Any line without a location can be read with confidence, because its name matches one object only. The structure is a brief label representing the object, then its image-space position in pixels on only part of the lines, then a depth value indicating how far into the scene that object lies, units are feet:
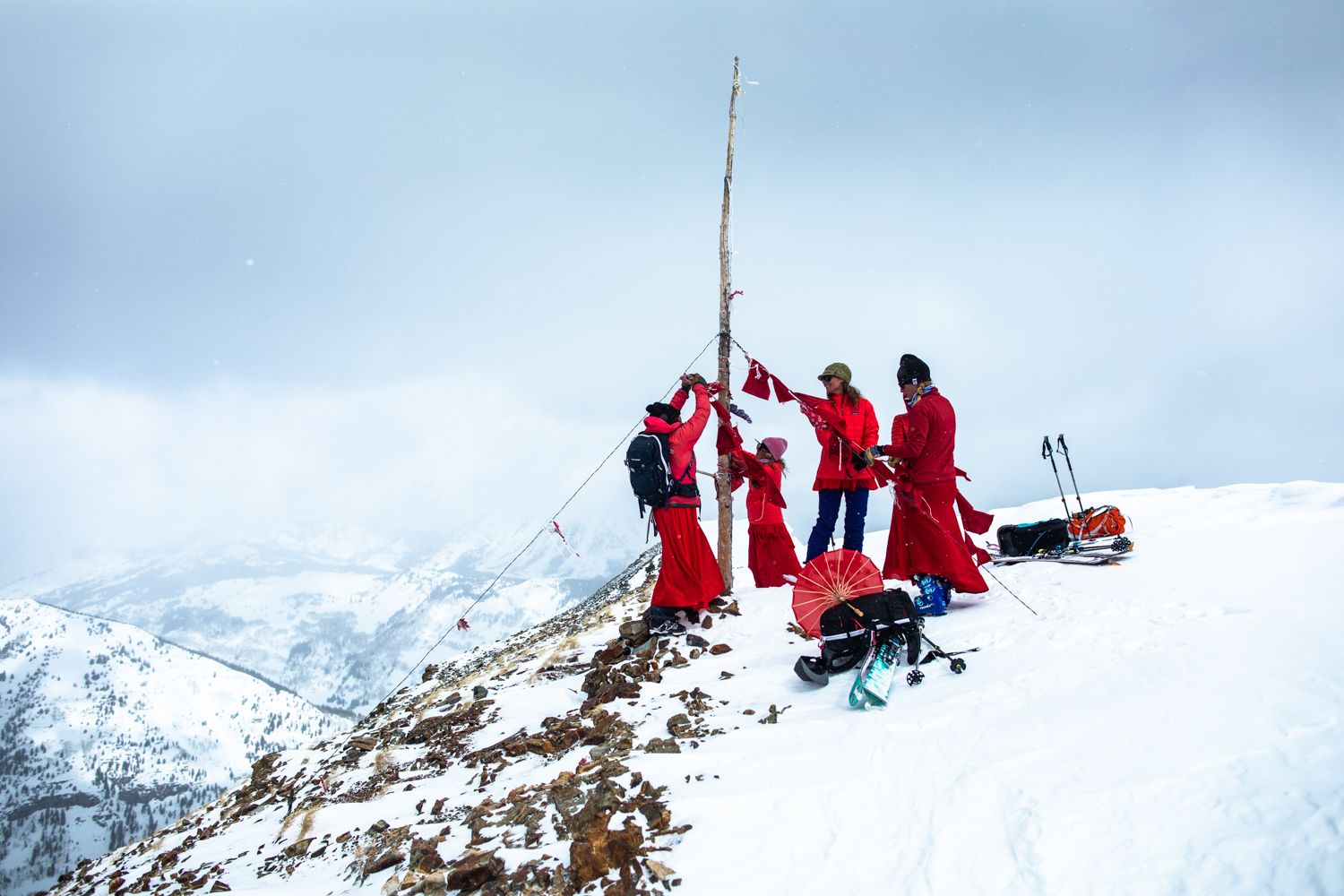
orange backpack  30.14
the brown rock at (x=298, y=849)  17.33
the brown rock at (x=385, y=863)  13.69
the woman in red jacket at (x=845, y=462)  27.43
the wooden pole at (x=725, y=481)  34.50
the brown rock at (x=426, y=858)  12.57
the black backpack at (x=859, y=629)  18.07
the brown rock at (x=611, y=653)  26.14
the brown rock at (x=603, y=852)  11.05
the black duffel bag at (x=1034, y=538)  29.19
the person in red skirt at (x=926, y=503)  22.84
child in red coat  32.83
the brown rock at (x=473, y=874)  11.48
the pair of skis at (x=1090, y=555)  24.98
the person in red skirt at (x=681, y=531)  27.04
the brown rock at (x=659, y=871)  10.75
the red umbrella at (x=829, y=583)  18.94
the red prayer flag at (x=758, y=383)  31.63
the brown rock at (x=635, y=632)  27.12
